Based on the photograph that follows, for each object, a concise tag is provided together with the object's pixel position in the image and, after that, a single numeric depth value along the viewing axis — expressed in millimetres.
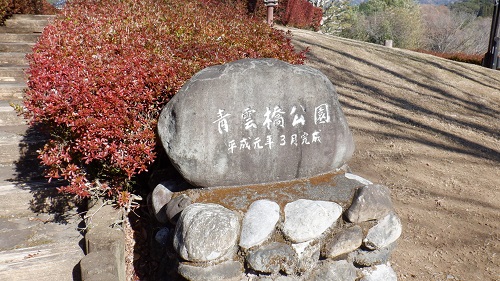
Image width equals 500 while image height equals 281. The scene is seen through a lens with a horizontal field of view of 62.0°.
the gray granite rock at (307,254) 2602
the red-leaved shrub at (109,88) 2719
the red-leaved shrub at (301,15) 14047
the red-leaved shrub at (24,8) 6109
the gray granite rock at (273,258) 2492
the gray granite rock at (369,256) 2768
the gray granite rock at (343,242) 2660
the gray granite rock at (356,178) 2946
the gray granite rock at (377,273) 2811
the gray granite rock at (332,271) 2693
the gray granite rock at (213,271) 2400
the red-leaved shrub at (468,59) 13585
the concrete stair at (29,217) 2742
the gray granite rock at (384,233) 2738
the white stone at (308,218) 2574
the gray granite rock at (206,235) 2363
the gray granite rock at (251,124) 2623
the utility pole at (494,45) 10234
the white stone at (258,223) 2492
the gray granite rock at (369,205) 2682
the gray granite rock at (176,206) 2662
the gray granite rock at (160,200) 2811
